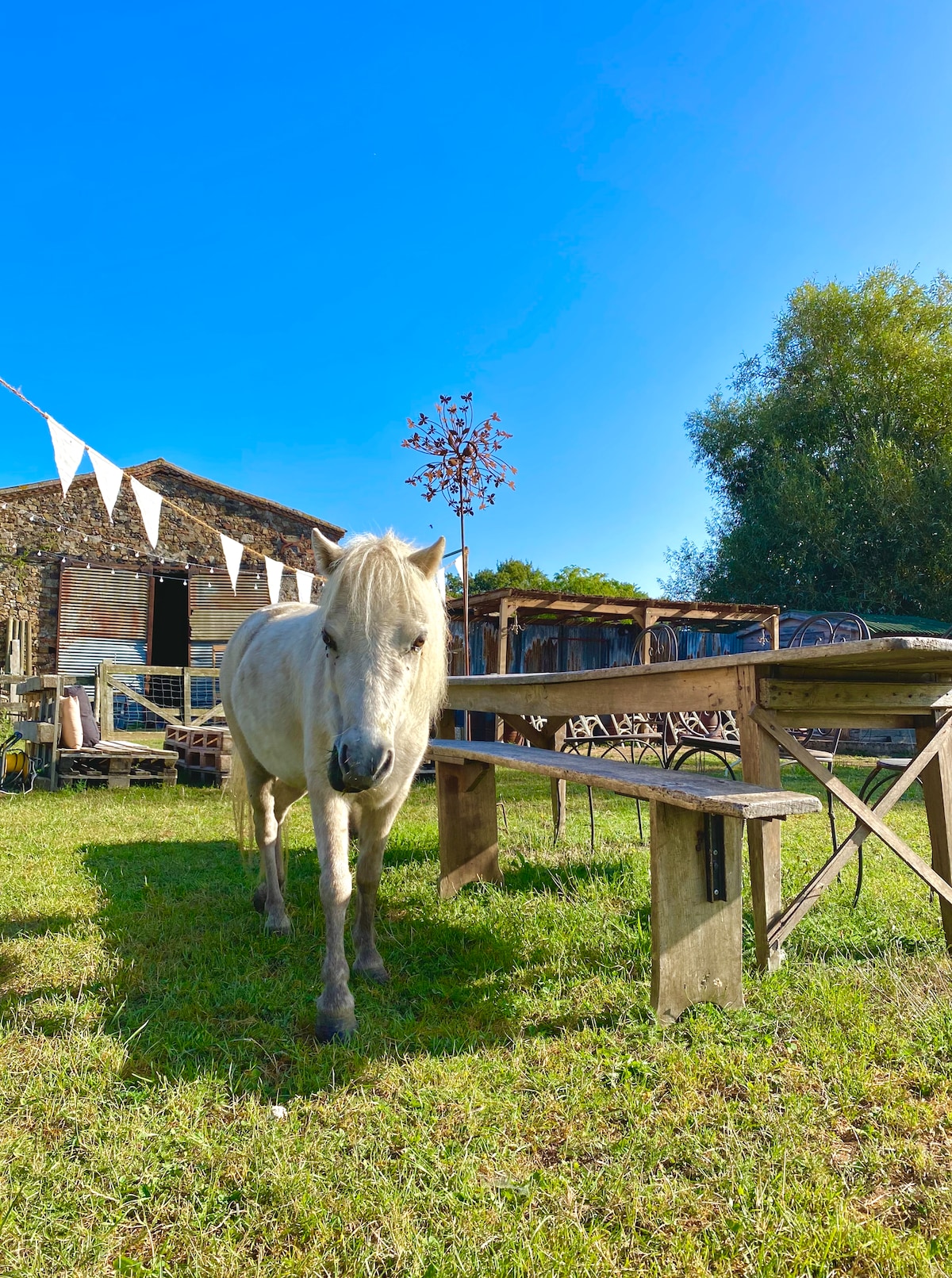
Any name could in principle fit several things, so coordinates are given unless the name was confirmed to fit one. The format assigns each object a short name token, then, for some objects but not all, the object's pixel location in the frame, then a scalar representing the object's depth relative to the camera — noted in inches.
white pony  85.3
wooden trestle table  101.3
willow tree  765.9
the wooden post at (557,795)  197.2
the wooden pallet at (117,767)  302.5
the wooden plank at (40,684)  318.3
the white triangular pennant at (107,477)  244.4
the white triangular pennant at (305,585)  305.1
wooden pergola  437.7
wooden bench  88.1
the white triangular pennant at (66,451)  230.5
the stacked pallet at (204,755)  319.9
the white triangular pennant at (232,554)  308.8
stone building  539.8
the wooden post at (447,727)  205.0
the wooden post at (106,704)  356.2
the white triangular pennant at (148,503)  274.4
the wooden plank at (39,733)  299.0
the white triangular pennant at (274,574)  302.5
